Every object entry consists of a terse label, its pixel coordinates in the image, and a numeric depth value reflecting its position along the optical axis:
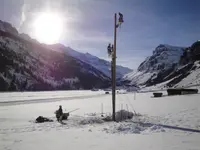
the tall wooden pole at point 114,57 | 13.10
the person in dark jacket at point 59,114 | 13.35
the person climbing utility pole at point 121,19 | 12.97
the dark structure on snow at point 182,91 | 30.80
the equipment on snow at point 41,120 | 12.95
